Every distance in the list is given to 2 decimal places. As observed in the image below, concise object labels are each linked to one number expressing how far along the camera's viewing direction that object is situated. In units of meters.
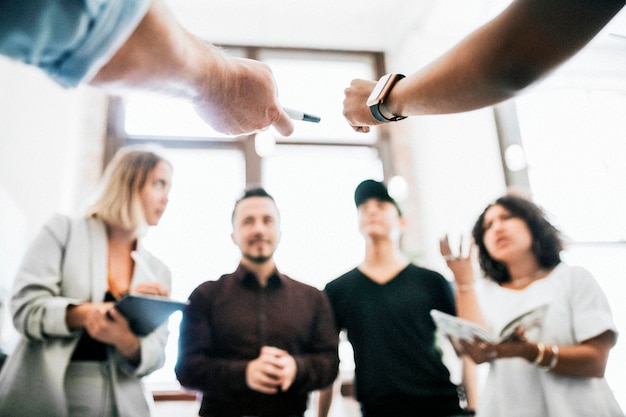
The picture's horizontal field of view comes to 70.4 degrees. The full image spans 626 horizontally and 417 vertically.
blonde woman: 1.43
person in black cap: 1.83
